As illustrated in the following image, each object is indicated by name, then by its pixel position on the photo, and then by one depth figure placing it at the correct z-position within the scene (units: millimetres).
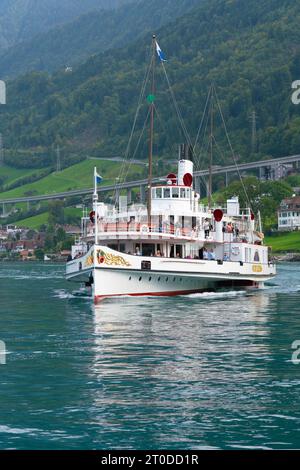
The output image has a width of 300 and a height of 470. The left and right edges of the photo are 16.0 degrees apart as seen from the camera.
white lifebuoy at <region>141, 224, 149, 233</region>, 75062
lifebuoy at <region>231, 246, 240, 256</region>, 84500
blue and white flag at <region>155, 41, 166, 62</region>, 77812
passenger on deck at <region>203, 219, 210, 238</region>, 82875
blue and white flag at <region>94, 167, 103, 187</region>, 74425
